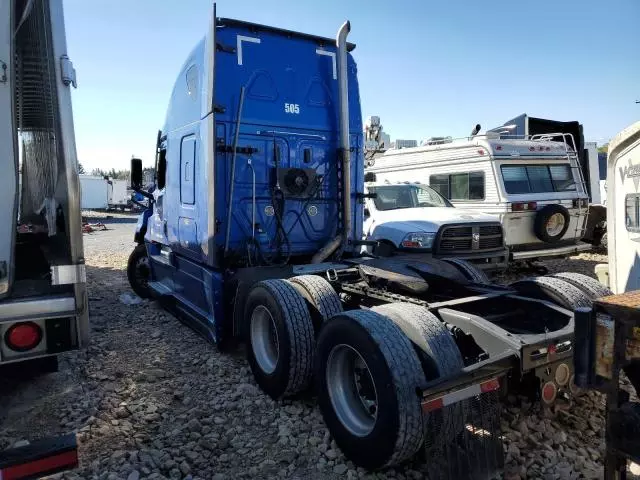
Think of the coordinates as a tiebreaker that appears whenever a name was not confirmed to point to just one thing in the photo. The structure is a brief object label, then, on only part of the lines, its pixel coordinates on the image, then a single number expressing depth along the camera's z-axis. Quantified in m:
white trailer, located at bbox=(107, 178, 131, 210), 39.03
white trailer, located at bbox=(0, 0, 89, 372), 2.67
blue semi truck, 2.81
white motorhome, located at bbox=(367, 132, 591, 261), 9.44
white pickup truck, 7.63
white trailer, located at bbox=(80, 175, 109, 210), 36.47
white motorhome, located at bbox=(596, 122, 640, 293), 4.41
